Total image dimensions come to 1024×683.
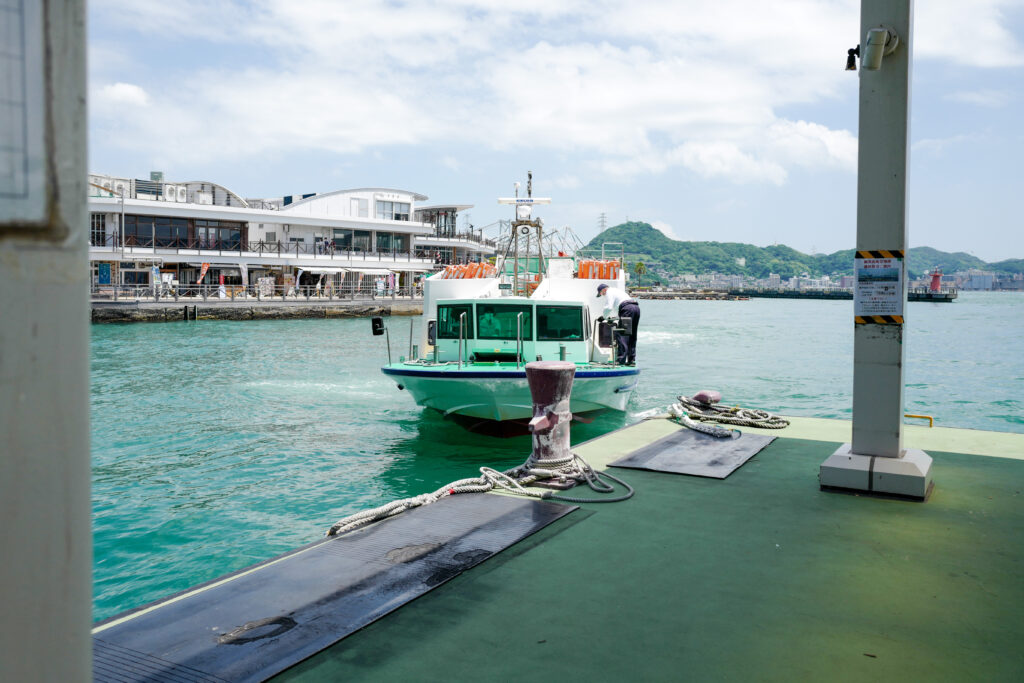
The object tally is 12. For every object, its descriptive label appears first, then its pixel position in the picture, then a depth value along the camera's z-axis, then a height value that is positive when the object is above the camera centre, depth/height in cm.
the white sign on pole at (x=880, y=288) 656 +12
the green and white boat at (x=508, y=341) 1367 -81
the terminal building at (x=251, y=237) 5141 +469
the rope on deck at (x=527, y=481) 620 -163
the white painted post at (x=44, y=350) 133 -10
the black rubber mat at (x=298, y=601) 356 -170
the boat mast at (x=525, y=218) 1823 +197
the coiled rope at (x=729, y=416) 1000 -158
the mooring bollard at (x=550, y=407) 684 -97
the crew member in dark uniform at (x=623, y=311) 1630 -23
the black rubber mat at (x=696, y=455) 751 -166
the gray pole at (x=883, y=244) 639 +50
